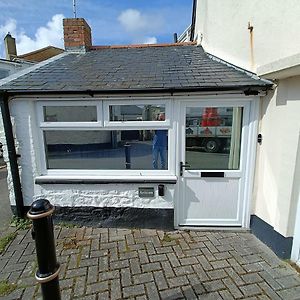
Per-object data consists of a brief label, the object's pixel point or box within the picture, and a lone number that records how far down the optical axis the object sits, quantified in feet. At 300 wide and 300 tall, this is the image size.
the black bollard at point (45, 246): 5.79
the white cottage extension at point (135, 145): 12.30
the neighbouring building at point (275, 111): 9.43
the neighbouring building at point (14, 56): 38.60
